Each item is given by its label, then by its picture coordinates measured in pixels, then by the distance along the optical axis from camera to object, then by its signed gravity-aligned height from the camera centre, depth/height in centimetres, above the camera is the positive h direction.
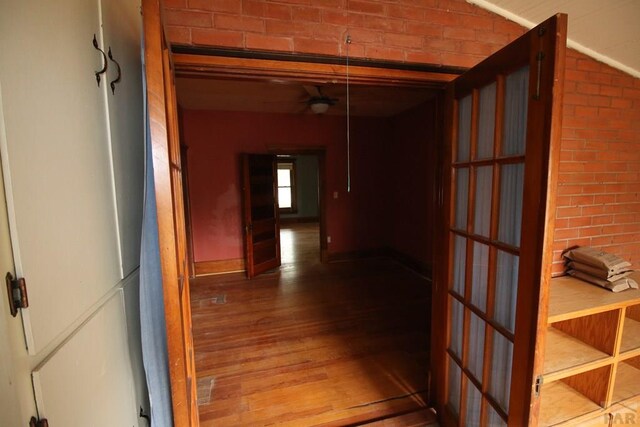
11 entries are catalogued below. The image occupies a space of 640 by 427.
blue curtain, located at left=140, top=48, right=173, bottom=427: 99 -48
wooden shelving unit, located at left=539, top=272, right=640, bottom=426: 146 -95
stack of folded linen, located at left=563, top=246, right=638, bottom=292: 167 -58
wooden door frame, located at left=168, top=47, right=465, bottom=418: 132 +56
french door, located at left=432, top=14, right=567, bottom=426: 98 -22
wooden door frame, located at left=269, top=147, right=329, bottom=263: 486 +2
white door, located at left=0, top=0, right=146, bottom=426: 56 -7
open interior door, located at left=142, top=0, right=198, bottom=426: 84 -5
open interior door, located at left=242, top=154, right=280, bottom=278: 432 -49
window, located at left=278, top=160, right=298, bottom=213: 1028 -15
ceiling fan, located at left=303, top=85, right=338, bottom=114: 327 +100
